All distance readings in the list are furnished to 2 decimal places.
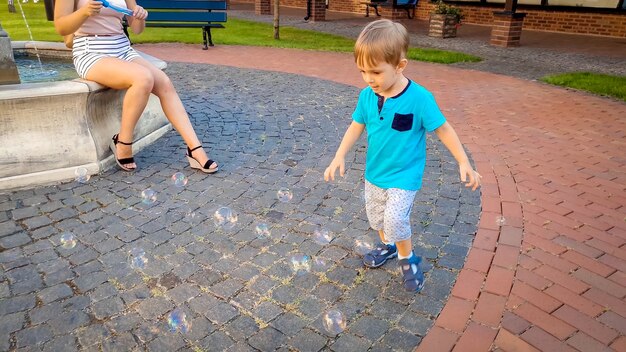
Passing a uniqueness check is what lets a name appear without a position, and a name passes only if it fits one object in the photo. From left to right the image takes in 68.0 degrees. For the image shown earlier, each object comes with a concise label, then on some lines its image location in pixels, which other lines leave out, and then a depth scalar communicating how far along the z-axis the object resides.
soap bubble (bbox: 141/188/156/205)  3.68
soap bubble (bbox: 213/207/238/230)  3.36
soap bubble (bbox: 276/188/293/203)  3.76
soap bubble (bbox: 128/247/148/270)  2.87
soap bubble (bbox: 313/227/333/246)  3.17
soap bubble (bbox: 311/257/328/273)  2.87
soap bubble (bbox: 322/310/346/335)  2.39
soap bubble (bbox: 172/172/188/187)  4.00
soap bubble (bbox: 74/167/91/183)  3.99
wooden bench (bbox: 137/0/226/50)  10.30
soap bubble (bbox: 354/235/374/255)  3.06
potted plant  13.14
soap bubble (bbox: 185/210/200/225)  3.41
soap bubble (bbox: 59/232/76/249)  3.06
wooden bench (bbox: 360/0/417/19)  17.16
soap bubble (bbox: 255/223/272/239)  3.23
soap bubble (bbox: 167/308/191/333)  2.38
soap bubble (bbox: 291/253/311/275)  2.86
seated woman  3.90
